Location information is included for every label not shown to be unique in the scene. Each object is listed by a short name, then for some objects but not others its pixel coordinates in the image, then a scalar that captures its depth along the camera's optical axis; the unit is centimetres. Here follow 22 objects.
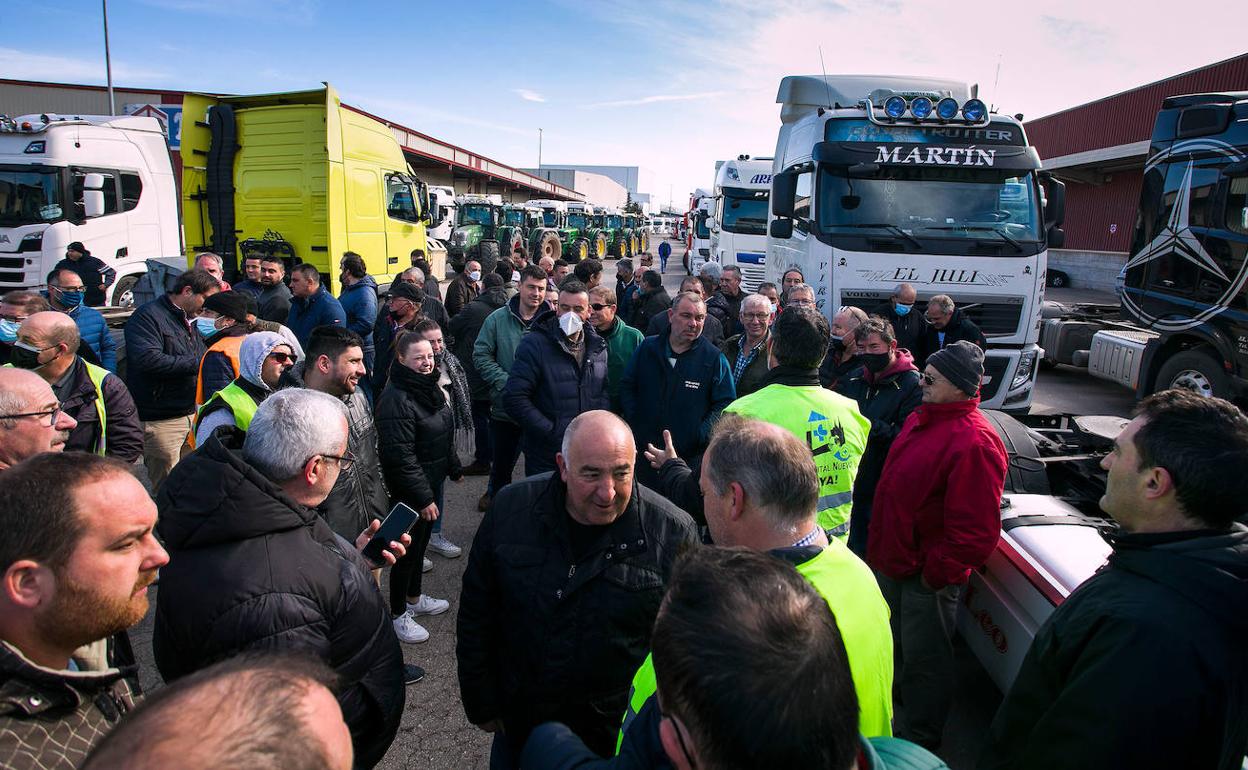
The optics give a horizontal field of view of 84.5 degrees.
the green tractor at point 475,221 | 2452
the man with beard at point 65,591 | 131
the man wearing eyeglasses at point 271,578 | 183
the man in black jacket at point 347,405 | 319
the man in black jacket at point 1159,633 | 158
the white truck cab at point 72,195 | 1114
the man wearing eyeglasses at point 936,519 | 293
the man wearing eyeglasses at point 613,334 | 495
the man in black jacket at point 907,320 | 668
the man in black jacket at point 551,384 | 430
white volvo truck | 697
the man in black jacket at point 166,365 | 490
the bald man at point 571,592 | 217
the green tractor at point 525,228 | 2636
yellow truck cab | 926
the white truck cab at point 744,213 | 1585
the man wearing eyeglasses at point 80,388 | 354
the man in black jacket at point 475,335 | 657
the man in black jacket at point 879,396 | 402
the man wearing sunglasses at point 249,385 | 312
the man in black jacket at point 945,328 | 646
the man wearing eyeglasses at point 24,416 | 261
